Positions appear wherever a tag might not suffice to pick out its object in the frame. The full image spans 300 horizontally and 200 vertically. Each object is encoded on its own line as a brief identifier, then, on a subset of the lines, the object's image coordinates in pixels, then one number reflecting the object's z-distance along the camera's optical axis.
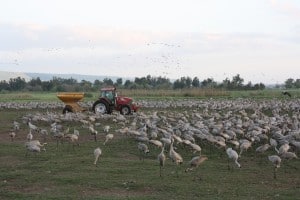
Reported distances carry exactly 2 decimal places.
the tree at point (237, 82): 80.36
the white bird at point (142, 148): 16.41
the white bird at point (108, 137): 19.56
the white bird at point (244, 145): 16.73
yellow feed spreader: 35.40
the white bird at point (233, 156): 14.95
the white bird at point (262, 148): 16.48
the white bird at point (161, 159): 13.79
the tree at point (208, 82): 87.12
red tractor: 33.31
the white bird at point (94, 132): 20.80
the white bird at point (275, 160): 13.81
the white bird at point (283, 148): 15.35
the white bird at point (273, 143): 17.14
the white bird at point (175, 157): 14.59
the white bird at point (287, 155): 15.07
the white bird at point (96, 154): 15.31
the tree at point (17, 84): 94.88
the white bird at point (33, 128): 22.69
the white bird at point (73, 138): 18.64
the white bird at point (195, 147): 16.75
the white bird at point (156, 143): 17.05
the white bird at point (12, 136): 21.24
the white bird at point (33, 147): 16.33
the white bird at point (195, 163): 14.06
